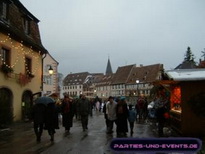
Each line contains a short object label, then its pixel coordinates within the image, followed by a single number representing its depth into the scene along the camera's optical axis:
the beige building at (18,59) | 12.12
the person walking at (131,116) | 8.60
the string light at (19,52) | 12.50
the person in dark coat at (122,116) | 8.23
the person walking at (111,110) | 8.83
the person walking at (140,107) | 13.99
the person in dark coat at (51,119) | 7.40
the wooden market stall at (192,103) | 7.66
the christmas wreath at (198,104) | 7.60
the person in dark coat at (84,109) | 9.73
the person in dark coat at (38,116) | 7.37
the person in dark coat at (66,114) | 9.61
